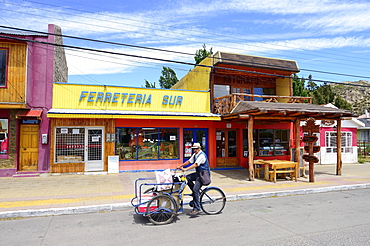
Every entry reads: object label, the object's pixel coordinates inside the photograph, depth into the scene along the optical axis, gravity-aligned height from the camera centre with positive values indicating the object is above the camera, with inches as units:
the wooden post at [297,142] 490.0 -9.0
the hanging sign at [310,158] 463.2 -36.3
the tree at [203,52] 1136.6 +347.7
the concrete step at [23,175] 486.7 -66.2
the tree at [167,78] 1569.9 +334.1
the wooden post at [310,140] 464.8 -5.5
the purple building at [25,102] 492.1 +63.3
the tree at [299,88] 1027.3 +180.5
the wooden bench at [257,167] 492.9 -57.0
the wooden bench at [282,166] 462.3 -49.0
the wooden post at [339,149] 537.0 -23.6
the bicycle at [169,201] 249.6 -60.2
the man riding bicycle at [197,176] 269.6 -38.6
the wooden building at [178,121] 516.1 +33.3
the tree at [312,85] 1498.9 +289.6
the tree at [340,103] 1542.0 +187.3
